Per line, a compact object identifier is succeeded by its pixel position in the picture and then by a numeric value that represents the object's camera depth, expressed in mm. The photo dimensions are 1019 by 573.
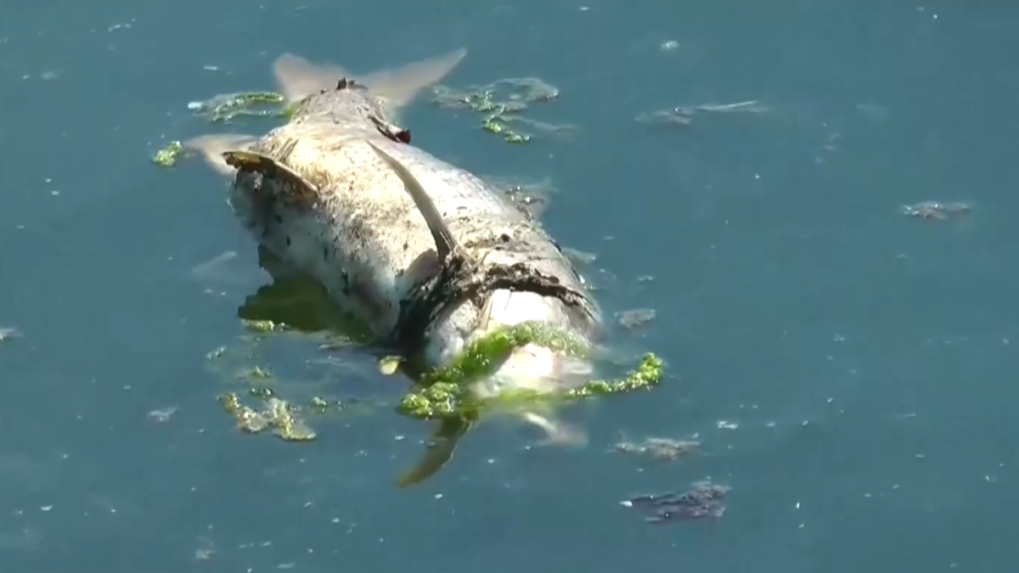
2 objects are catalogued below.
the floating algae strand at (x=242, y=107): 18984
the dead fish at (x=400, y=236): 15086
